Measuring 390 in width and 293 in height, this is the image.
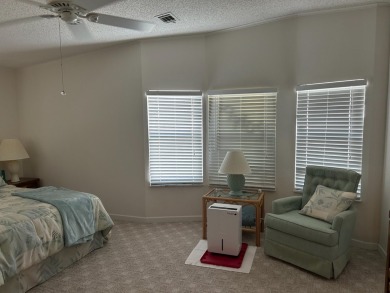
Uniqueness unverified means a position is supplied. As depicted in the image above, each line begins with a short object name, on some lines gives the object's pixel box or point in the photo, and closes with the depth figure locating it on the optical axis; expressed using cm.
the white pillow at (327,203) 263
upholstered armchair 239
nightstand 425
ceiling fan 210
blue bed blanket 265
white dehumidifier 277
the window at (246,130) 351
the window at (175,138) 379
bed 217
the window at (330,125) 297
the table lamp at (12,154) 414
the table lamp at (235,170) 318
